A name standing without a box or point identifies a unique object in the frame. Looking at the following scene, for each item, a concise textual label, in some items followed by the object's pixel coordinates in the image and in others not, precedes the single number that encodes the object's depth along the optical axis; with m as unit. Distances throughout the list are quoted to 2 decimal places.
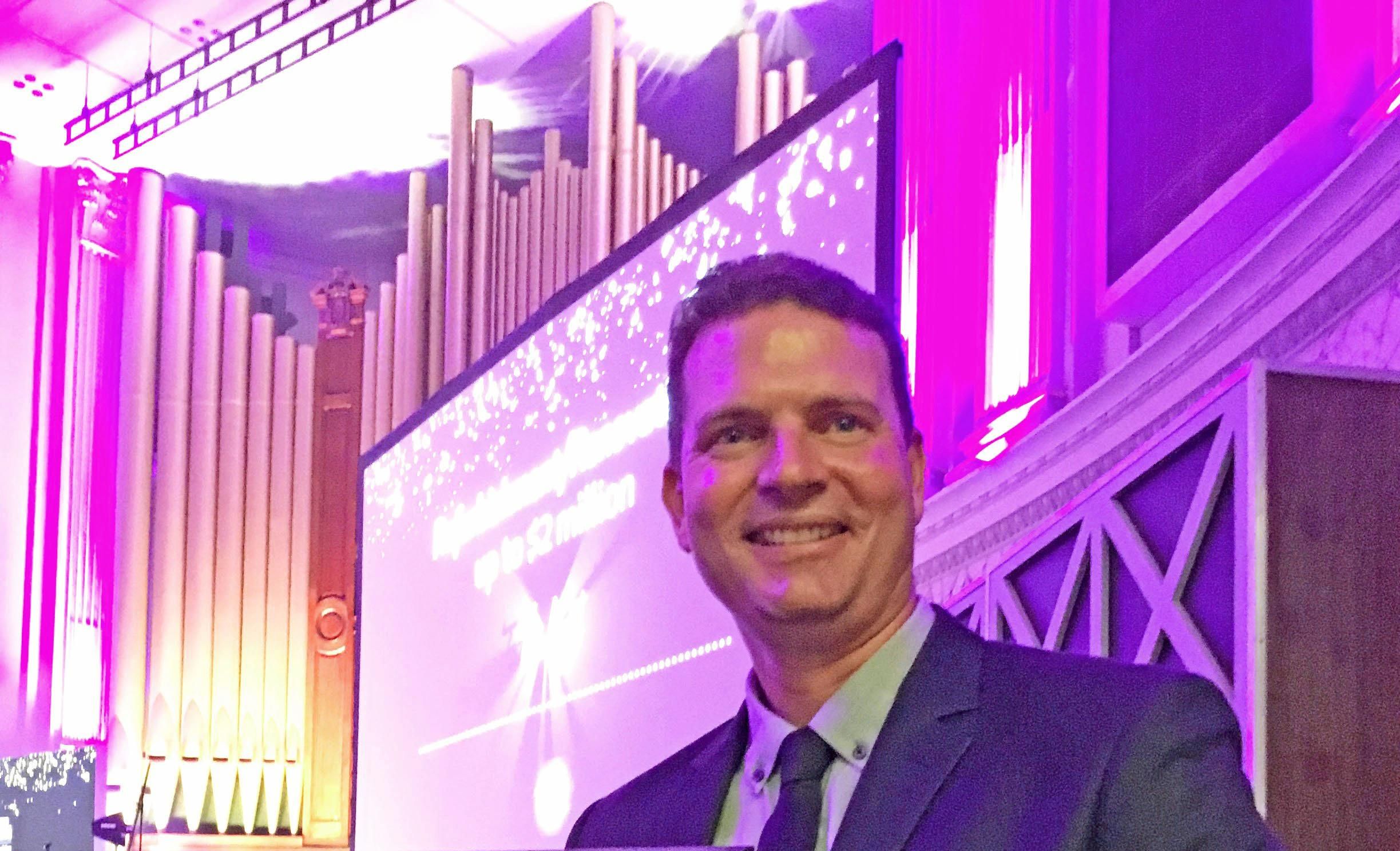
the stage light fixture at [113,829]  5.04
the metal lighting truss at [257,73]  6.58
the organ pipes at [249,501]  7.31
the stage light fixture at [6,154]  7.72
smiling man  1.19
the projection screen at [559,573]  3.51
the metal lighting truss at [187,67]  6.78
